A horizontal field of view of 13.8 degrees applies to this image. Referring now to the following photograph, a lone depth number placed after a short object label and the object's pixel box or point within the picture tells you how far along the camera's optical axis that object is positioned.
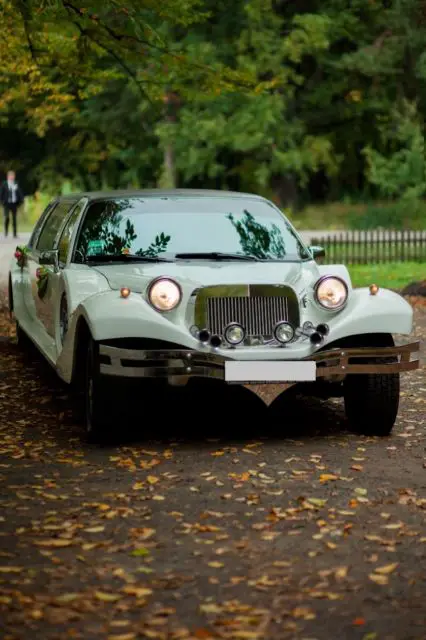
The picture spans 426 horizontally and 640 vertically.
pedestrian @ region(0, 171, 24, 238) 48.47
